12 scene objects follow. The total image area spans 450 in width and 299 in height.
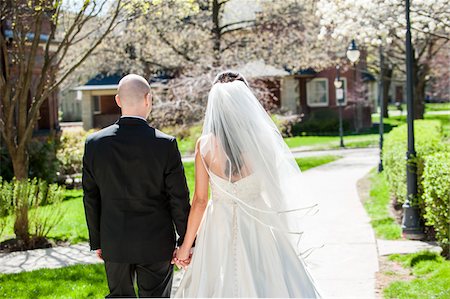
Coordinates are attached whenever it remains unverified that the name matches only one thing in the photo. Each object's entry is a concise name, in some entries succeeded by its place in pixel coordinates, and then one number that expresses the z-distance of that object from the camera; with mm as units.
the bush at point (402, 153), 10898
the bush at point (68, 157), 20453
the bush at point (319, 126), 42019
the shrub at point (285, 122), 29069
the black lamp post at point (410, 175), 10164
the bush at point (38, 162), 16875
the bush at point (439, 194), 8250
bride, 4828
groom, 4746
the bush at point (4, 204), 10273
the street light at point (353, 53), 19594
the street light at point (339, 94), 32741
